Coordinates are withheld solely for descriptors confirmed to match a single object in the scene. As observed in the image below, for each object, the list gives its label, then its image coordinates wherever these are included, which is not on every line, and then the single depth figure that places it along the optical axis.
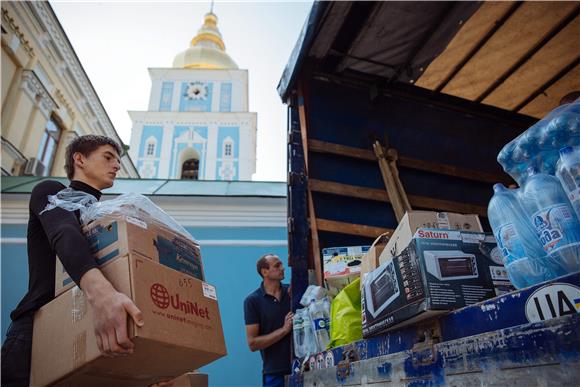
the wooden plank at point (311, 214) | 3.24
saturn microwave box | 1.39
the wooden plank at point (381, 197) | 3.55
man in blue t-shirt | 3.31
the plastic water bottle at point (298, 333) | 2.98
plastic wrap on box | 1.61
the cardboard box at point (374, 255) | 2.43
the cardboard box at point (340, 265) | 2.94
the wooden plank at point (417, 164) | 3.73
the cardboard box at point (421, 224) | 1.95
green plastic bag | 2.22
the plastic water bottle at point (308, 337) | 2.83
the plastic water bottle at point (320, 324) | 2.70
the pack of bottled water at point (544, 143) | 1.40
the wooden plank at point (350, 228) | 3.41
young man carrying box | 1.29
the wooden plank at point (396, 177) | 3.61
